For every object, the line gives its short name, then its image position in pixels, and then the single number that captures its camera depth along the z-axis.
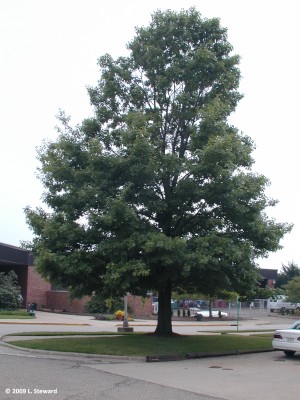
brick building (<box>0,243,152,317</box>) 45.94
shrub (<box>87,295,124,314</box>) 46.03
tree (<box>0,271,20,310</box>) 40.72
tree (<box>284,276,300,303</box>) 58.16
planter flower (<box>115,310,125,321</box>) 41.38
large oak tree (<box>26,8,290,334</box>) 16.97
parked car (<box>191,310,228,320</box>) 48.12
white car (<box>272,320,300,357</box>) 17.66
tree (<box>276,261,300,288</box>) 95.31
